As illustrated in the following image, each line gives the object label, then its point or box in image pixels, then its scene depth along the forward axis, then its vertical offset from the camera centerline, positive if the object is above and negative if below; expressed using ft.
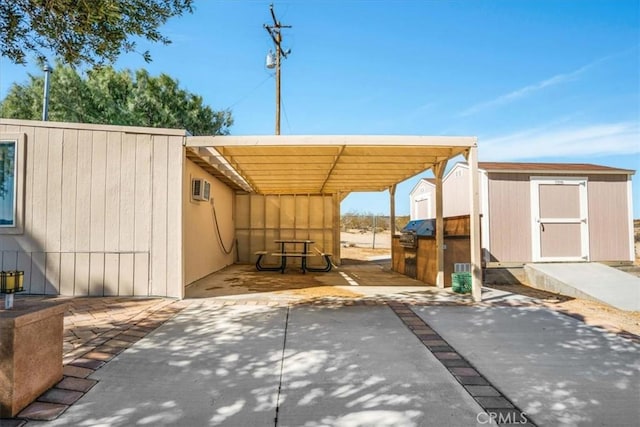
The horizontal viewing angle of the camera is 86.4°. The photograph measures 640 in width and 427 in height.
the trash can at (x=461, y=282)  20.04 -3.55
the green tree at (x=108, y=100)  46.09 +17.13
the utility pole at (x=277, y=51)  38.69 +20.13
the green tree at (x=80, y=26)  12.56 +7.92
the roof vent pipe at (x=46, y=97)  22.97 +8.52
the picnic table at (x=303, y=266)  28.55 -4.16
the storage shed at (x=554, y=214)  26.45 +0.63
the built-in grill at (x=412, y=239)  25.91 -1.37
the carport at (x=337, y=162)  17.40 +3.96
